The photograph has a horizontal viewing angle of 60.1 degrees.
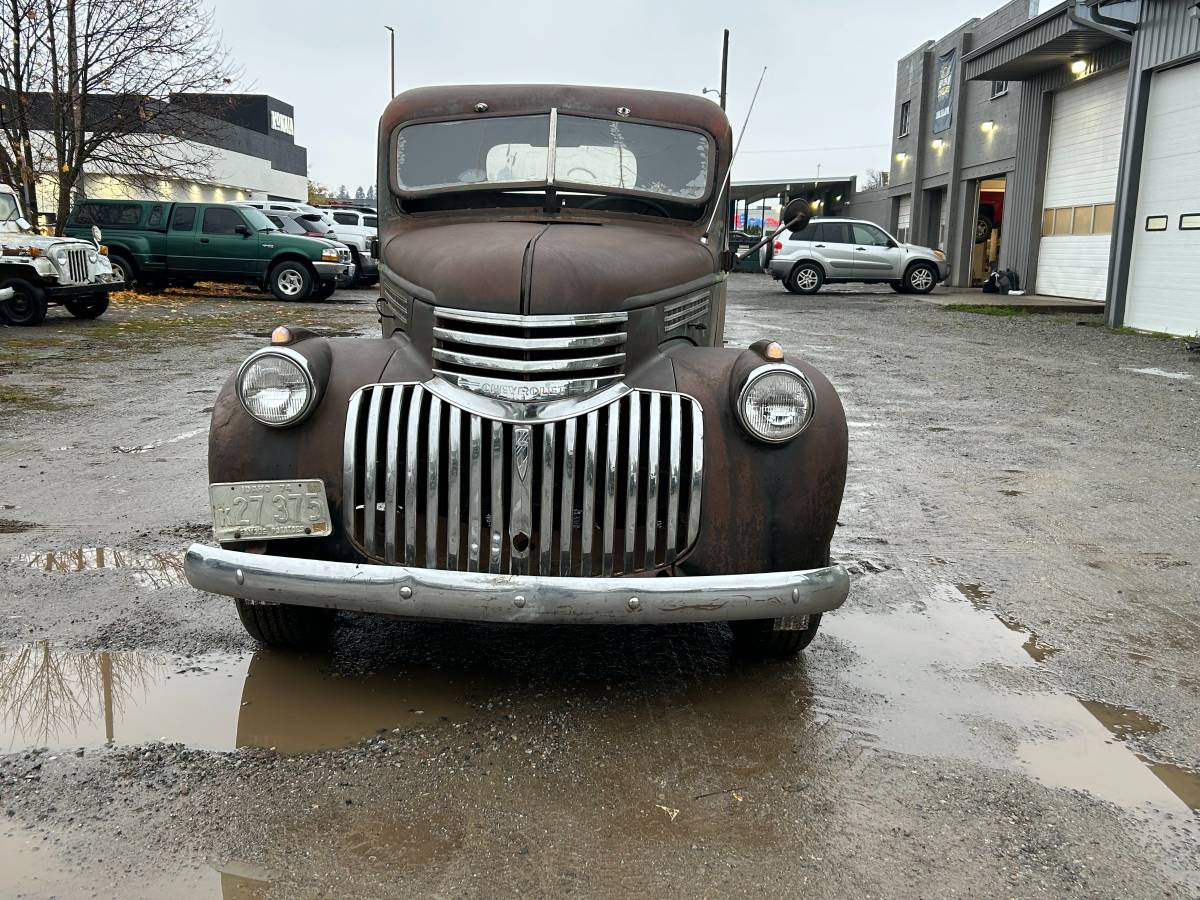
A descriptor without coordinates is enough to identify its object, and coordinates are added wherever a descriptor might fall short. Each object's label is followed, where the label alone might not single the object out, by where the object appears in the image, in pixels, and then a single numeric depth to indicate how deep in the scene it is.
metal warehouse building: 15.60
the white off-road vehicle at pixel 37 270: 14.07
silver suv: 24.81
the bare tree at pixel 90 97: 19.91
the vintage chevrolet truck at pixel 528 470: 2.98
